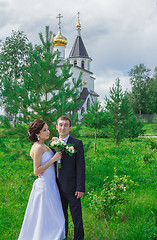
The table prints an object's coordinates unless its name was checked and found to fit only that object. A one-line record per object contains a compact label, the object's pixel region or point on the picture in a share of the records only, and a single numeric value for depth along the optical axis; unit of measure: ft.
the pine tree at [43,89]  21.98
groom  11.53
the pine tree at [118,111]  51.31
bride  11.16
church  139.32
